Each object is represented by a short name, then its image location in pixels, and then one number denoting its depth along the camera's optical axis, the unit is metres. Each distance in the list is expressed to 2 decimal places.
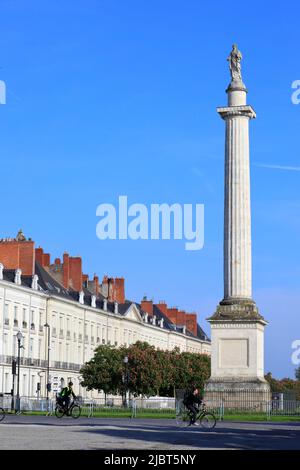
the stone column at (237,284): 44.69
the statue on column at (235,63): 48.62
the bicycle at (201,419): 34.38
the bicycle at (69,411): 42.16
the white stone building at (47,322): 91.00
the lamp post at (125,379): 74.06
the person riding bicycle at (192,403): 35.31
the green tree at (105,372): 89.12
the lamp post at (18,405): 51.25
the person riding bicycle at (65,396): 41.03
